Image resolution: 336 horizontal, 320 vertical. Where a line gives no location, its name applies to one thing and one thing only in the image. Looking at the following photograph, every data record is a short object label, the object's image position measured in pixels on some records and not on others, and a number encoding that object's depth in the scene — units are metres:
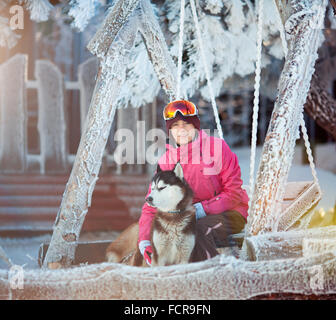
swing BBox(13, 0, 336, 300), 8.35
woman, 8.48
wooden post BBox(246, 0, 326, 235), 8.42
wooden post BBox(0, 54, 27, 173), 10.18
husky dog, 8.37
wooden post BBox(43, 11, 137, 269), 8.57
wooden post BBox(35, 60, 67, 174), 10.30
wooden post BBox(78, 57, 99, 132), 10.22
